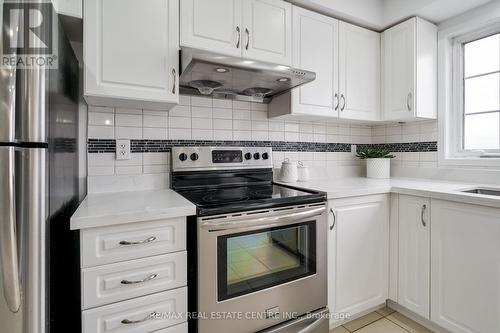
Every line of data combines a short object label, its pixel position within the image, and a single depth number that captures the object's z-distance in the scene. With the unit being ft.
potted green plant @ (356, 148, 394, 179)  7.08
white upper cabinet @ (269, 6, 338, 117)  5.56
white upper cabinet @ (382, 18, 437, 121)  6.14
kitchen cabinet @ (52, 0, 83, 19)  3.57
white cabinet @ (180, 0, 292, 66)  4.50
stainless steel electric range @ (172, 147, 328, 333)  3.68
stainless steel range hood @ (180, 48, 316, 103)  4.04
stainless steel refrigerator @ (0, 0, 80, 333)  2.26
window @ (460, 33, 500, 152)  5.89
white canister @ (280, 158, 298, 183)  6.08
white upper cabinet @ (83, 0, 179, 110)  3.80
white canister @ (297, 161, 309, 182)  6.35
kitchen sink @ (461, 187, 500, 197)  5.22
